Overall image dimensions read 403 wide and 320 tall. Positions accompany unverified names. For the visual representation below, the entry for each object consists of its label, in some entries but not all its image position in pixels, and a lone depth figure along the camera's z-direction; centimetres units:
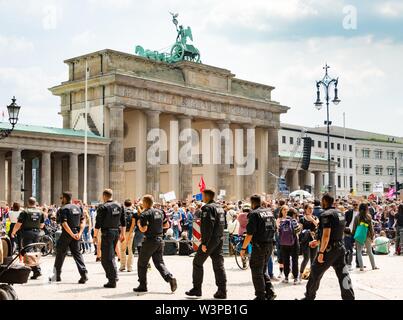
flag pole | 4184
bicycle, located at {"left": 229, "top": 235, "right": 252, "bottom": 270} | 1747
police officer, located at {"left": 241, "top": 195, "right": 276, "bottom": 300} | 1096
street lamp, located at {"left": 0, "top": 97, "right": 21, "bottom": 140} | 2111
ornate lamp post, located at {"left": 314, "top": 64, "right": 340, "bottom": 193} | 3534
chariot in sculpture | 5834
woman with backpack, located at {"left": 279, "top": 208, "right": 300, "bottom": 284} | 1443
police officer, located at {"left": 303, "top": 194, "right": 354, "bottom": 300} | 1025
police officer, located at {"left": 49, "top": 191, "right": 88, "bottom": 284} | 1375
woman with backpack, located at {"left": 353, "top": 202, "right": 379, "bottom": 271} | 1722
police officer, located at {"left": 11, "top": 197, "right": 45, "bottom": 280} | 1503
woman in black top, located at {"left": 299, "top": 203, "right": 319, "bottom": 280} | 1513
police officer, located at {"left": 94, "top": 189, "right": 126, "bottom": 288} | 1309
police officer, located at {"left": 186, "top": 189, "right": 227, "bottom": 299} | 1148
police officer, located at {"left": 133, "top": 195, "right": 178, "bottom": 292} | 1226
